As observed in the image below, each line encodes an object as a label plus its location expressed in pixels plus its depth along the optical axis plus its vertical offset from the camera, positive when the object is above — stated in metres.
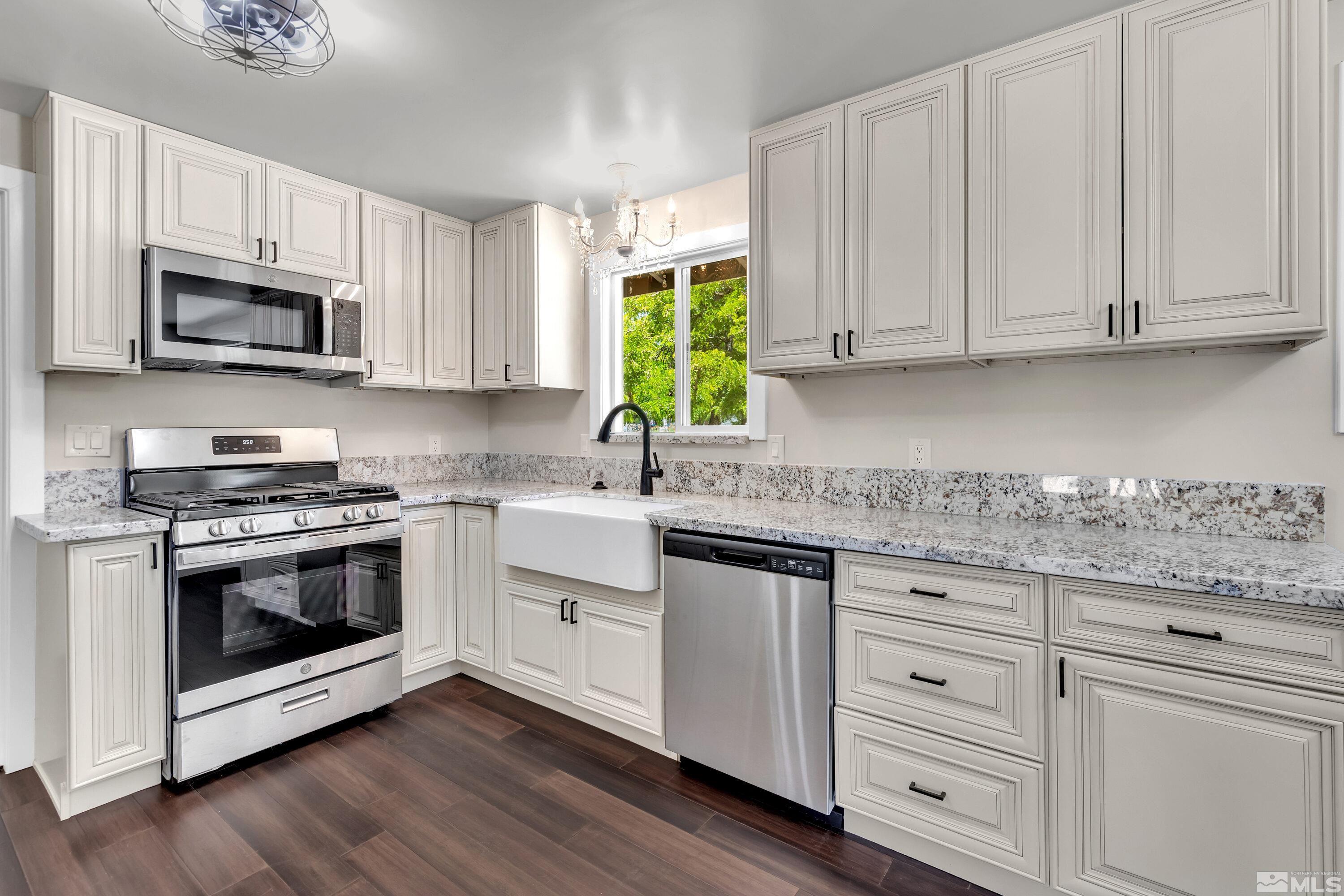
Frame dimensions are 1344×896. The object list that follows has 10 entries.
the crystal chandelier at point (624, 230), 2.38 +0.86
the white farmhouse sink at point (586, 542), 2.21 -0.36
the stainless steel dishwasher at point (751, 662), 1.86 -0.69
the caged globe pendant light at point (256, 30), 1.62 +1.15
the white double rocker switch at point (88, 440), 2.33 +0.03
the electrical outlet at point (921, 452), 2.30 -0.03
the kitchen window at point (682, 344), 2.93 +0.52
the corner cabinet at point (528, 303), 3.20 +0.77
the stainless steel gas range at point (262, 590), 2.11 -0.54
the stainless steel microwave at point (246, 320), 2.30 +0.52
